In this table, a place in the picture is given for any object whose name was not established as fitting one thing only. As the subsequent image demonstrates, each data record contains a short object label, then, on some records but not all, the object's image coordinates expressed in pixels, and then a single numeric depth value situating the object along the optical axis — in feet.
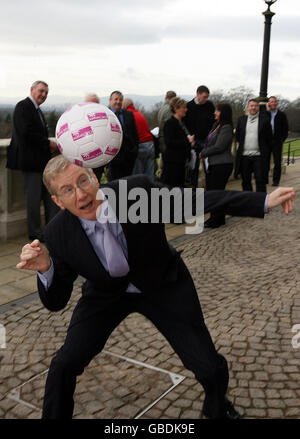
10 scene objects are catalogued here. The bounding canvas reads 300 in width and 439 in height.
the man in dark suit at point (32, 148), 22.26
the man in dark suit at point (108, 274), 8.44
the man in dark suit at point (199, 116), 29.09
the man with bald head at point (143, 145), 27.63
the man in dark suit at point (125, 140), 25.36
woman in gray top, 25.46
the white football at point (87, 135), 8.50
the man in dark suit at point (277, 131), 38.96
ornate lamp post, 45.12
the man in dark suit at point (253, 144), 29.71
